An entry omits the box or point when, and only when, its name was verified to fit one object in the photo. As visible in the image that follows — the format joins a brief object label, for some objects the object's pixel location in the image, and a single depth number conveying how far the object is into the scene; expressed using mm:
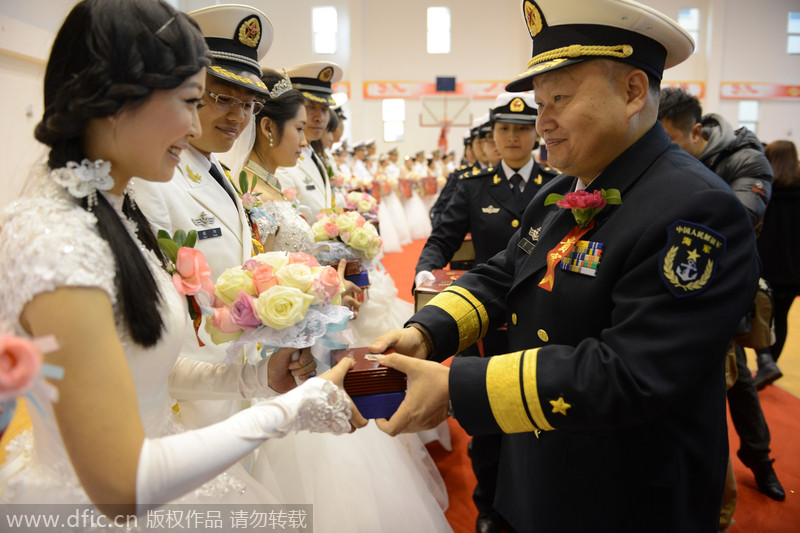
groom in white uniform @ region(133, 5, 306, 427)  1713
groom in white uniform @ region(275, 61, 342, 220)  3383
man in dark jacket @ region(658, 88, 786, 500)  2793
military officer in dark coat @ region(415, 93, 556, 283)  2881
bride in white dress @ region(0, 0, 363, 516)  891
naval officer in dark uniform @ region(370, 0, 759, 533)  1087
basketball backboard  17656
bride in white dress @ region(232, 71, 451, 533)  1859
